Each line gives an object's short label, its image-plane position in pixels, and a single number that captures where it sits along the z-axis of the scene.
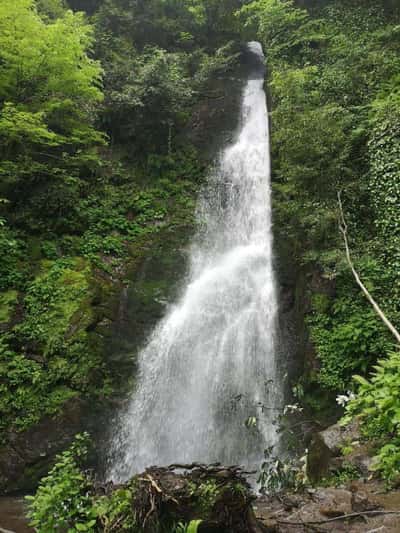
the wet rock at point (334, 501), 3.60
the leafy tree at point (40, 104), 9.17
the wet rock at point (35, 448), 6.52
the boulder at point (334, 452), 5.10
